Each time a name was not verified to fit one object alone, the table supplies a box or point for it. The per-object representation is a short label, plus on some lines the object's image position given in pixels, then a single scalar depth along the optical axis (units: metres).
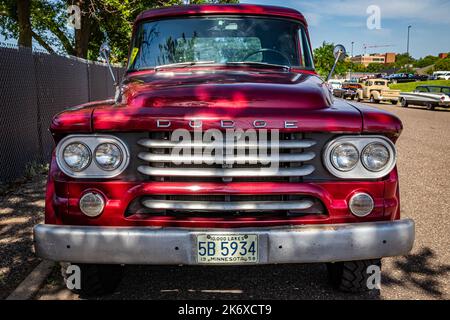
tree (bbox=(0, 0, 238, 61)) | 15.82
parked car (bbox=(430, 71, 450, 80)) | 74.04
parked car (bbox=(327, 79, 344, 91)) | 43.34
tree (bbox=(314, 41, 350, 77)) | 42.39
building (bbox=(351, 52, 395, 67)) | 173.95
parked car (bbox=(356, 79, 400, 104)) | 32.88
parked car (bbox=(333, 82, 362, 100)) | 37.81
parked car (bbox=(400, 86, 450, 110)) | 25.79
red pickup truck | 2.60
